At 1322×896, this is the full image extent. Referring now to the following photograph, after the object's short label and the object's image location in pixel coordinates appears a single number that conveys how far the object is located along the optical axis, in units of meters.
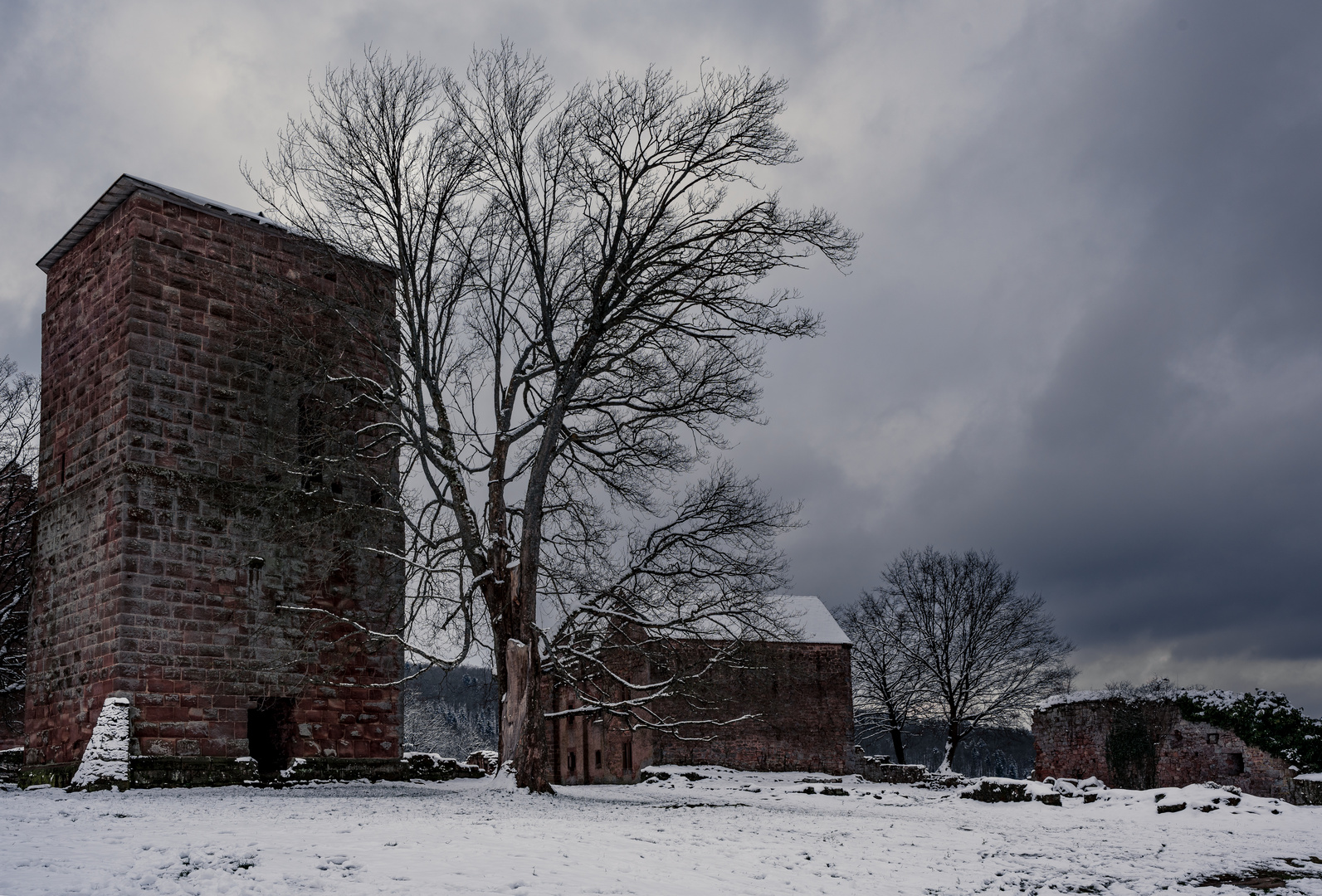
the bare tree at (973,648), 40.00
